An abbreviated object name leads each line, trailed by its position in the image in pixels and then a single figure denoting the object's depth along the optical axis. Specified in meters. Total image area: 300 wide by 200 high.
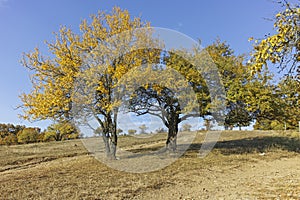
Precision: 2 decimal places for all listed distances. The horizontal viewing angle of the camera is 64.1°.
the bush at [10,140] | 42.79
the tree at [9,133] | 43.47
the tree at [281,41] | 3.48
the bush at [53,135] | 39.75
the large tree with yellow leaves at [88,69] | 11.73
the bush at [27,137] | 41.04
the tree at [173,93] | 12.76
